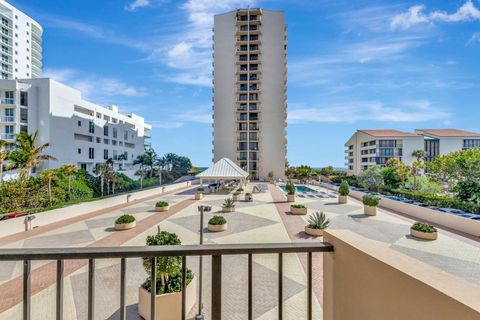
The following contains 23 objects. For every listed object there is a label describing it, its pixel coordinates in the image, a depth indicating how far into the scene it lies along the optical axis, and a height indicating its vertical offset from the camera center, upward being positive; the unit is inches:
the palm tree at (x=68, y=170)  941.8 -48.5
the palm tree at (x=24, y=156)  792.3 +5.3
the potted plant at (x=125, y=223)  481.7 -131.1
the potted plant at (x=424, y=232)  426.9 -132.5
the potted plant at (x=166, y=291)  199.6 -114.2
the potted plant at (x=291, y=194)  821.9 -124.0
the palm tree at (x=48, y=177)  743.1 -60.6
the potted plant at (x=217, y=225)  467.1 -130.6
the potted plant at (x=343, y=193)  814.5 -120.5
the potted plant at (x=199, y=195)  878.4 -137.3
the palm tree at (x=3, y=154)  707.4 +10.9
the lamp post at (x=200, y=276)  169.2 -96.8
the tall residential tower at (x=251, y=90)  1781.5 +506.4
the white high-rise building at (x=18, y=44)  1785.2 +923.2
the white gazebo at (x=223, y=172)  1005.2 -61.8
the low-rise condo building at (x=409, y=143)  2207.2 +140.7
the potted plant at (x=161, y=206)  667.4 -134.7
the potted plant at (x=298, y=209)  622.0 -133.1
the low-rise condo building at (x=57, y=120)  1210.6 +203.9
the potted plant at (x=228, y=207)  650.2 -133.4
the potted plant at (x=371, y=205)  615.8 -121.1
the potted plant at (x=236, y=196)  831.6 -135.2
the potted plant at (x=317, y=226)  438.3 -126.4
